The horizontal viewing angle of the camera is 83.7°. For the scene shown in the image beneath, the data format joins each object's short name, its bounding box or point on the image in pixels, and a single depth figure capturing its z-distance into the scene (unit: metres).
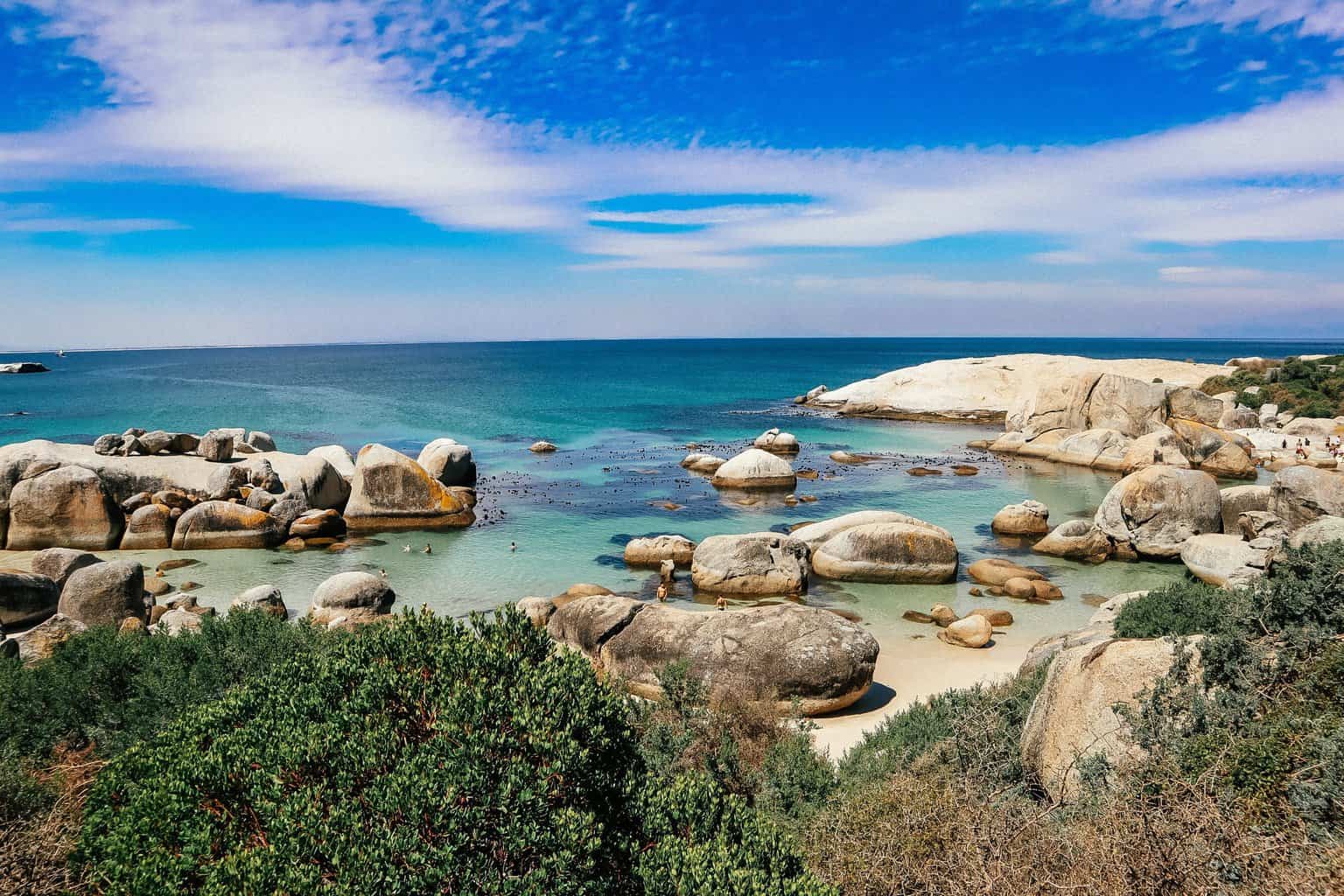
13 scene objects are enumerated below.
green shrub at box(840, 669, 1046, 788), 10.56
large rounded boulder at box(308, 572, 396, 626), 23.06
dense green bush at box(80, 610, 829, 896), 5.98
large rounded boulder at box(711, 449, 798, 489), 41.75
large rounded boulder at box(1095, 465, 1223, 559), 28.73
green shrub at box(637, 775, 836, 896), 6.12
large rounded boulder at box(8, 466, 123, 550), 29.94
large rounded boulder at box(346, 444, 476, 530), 34.28
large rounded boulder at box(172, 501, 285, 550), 30.55
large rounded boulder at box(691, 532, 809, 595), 25.38
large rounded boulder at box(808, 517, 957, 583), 26.12
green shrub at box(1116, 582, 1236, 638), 11.97
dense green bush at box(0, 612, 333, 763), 10.50
